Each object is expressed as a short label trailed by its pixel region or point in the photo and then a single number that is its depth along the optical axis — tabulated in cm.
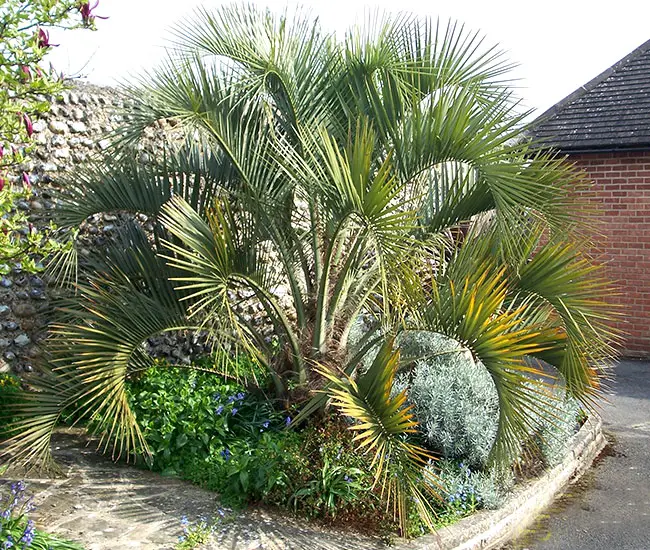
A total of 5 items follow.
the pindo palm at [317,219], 460
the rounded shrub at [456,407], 515
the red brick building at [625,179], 1127
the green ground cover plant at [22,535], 363
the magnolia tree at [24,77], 333
